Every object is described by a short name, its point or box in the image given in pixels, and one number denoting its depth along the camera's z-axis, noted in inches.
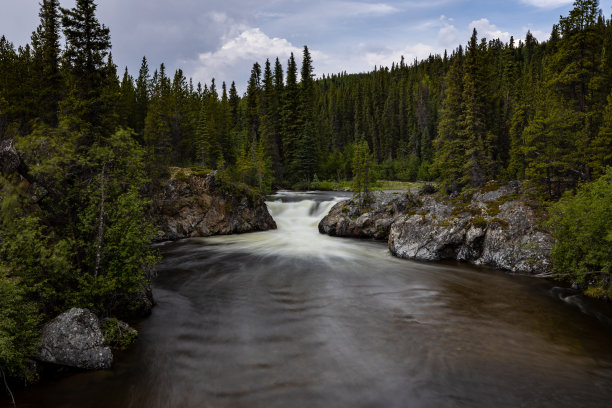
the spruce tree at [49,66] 1071.0
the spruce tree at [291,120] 2176.4
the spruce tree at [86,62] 700.0
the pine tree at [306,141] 2089.1
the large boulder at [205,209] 1022.4
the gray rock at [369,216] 971.3
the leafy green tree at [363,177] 1016.2
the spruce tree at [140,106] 2110.0
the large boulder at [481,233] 617.9
